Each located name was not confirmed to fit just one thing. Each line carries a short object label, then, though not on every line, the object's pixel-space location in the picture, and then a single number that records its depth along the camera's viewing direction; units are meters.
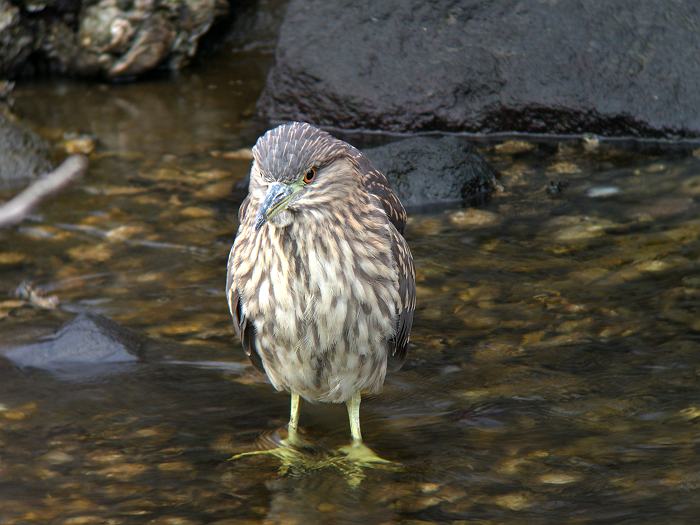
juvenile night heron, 9.23
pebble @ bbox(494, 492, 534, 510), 9.07
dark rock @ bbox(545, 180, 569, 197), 15.84
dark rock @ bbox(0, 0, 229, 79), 20.41
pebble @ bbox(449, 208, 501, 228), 15.11
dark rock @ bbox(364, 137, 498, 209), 15.84
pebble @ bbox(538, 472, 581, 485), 9.40
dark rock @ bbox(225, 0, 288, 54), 22.53
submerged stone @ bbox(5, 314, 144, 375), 11.91
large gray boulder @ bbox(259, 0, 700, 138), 17.69
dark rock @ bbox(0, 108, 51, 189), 16.91
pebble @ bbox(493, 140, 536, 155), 17.52
